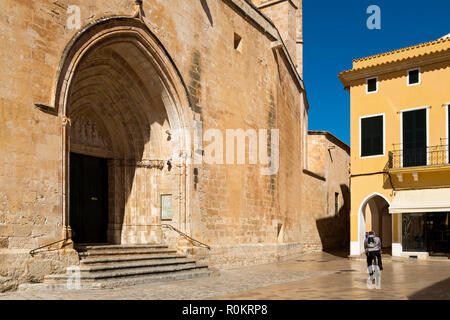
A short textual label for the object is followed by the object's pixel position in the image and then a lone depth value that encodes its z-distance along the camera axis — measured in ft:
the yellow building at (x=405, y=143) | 55.88
